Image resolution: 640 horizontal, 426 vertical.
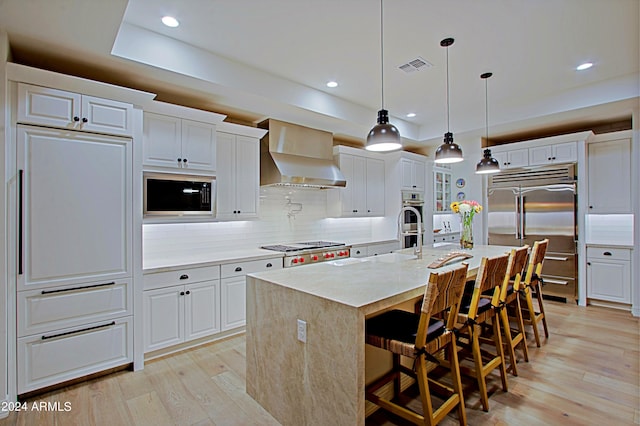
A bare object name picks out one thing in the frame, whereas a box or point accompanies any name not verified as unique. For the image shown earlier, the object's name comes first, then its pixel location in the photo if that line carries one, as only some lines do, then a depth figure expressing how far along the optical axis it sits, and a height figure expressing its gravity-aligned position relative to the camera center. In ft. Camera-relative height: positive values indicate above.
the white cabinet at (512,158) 17.15 +2.95
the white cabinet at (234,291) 11.46 -2.78
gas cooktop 13.56 -1.47
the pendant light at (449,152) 10.84 +2.01
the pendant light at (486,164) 12.43 +1.89
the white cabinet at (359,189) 16.92 +1.32
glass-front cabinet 20.27 +1.47
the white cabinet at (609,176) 14.64 +1.70
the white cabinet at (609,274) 14.29 -2.77
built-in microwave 10.61 +0.63
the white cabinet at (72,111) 7.76 +2.60
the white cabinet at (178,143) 10.52 +2.37
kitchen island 5.51 -2.34
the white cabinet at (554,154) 15.69 +2.93
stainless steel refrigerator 15.69 -0.21
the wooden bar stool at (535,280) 10.54 -2.24
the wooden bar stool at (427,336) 5.70 -2.31
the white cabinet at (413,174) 18.70 +2.31
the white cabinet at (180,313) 9.80 -3.18
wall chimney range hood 13.89 +2.49
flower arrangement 12.54 -0.15
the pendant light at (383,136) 8.22 +1.95
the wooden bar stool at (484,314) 7.30 -2.41
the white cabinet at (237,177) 12.55 +1.45
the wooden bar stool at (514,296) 8.57 -2.36
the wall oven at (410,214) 18.69 -0.07
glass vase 12.76 -0.84
